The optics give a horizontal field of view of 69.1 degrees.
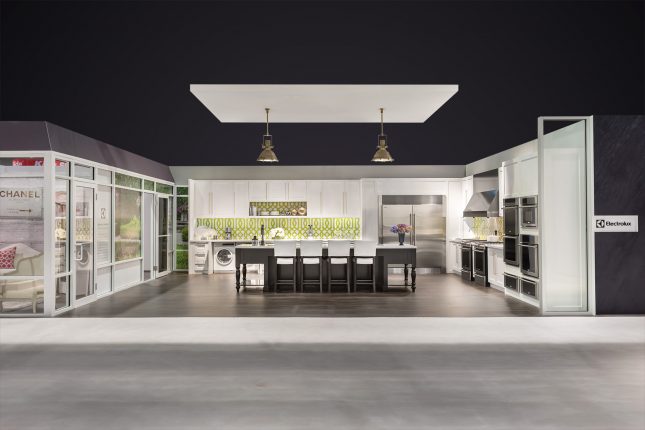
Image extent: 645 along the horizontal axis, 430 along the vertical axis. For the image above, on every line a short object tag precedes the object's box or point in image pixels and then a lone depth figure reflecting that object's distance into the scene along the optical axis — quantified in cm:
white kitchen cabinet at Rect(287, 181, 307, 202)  1159
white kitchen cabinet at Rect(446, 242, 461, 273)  1071
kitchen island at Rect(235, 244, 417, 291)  822
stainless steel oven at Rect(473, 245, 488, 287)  879
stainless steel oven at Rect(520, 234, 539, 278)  680
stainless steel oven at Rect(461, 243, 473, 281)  951
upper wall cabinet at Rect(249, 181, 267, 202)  1156
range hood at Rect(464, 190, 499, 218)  893
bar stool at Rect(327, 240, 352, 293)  824
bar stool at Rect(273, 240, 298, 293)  824
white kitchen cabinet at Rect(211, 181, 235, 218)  1159
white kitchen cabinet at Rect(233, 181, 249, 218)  1159
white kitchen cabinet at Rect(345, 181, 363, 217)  1153
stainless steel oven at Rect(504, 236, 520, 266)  743
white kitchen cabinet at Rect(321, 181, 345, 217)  1156
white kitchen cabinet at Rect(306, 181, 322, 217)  1157
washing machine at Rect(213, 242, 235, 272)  1123
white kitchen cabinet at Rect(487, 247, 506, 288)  825
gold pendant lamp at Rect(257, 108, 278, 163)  773
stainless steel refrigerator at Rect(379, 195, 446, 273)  1100
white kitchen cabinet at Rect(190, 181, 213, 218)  1156
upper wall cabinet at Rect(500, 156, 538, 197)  716
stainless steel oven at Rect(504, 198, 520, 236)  753
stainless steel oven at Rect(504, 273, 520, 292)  746
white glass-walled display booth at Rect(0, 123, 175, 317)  611
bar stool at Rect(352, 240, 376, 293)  821
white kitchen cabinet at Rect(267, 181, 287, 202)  1158
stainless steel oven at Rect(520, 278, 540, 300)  676
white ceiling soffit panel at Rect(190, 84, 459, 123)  683
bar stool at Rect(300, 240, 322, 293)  823
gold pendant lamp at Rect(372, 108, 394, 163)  780
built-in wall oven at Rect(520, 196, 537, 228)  689
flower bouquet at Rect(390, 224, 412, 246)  859
